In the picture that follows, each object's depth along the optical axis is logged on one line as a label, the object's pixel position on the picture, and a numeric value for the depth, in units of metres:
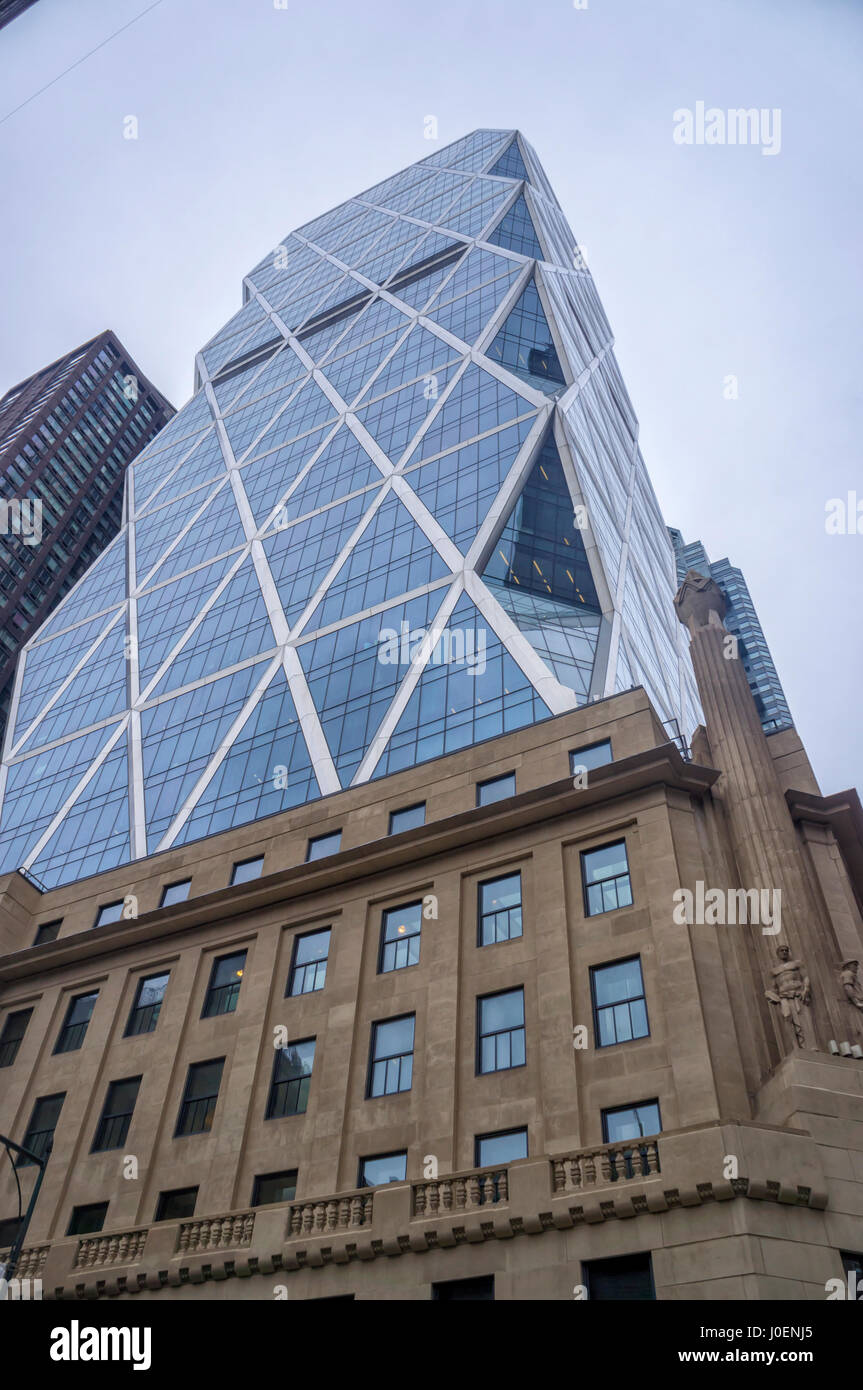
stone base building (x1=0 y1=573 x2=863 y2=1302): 20.92
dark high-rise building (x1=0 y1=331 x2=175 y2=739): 118.12
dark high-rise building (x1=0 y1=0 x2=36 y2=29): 34.41
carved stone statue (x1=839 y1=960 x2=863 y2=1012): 24.25
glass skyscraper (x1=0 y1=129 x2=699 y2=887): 48.44
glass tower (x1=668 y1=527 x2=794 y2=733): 143.88
